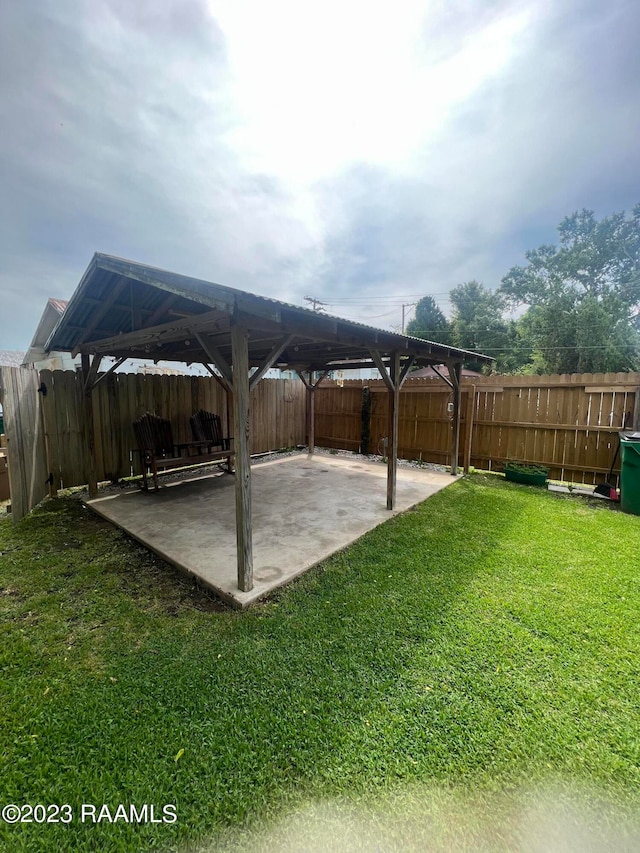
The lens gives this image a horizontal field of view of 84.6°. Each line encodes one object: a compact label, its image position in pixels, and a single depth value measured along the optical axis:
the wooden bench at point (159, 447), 5.27
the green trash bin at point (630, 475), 4.41
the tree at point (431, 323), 23.32
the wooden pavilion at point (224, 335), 2.54
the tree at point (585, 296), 16.16
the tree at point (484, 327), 20.03
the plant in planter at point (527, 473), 5.72
